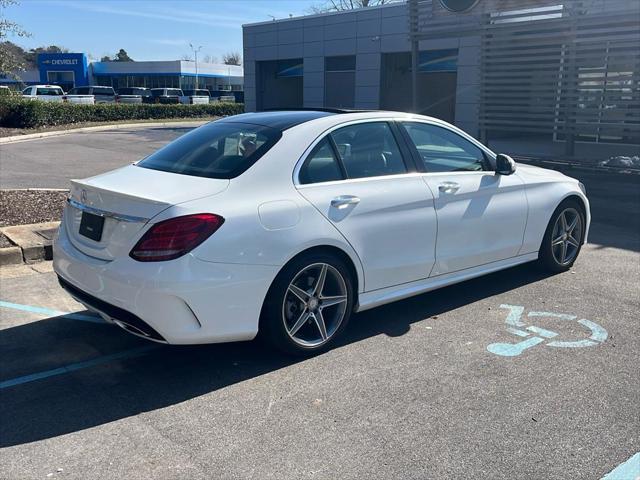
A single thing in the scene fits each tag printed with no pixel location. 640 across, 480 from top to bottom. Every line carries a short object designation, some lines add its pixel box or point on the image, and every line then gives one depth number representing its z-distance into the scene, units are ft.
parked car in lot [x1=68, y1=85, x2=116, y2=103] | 159.74
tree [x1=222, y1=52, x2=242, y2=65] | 410.82
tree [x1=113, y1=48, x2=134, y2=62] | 394.93
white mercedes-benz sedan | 12.22
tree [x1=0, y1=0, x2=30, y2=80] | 28.91
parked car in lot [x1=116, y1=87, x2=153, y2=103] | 157.17
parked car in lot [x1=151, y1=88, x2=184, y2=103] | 159.53
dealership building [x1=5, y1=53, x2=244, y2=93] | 252.42
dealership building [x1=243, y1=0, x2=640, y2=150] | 53.47
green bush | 83.46
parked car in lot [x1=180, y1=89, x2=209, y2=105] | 164.35
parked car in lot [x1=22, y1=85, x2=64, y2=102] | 139.03
